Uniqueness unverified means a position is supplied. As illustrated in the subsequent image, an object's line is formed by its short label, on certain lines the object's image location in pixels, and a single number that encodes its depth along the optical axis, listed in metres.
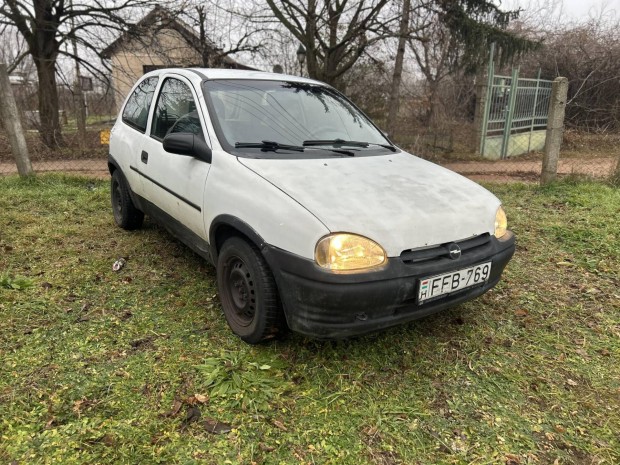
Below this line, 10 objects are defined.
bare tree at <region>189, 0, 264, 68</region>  12.77
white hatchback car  2.27
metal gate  11.71
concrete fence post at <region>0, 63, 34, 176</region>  6.38
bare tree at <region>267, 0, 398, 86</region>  10.45
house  11.90
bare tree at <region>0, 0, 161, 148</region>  11.60
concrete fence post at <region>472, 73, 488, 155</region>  11.73
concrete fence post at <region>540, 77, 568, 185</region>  6.26
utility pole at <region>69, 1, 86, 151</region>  11.09
